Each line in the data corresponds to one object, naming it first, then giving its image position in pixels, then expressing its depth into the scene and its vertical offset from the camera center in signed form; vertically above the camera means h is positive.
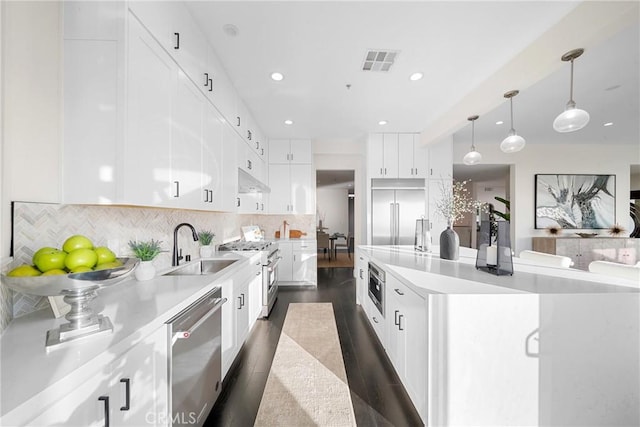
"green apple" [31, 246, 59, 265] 0.91 -0.15
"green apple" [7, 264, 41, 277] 0.86 -0.21
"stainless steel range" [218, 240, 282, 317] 3.02 -0.66
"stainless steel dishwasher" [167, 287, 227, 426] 1.13 -0.79
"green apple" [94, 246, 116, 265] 1.01 -0.17
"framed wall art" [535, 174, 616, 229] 5.20 +0.33
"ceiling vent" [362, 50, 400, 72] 2.23 +1.53
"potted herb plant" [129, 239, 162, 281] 1.56 -0.29
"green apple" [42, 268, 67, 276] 0.86 -0.21
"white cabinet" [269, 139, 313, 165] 4.76 +1.27
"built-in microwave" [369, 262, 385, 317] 2.24 -0.71
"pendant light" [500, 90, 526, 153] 2.52 +0.78
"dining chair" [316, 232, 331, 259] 6.76 -0.71
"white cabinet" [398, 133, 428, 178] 4.47 +1.10
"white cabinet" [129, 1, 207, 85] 1.37 +1.21
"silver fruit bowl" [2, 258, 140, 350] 0.82 -0.28
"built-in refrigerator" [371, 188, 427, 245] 4.43 +0.04
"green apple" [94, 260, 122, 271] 0.95 -0.21
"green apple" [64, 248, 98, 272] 0.92 -0.17
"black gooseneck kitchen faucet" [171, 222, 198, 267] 1.95 -0.32
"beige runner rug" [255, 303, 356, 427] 1.58 -1.32
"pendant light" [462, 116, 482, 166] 3.08 +0.76
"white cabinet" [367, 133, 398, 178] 4.46 +1.17
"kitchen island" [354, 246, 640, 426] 1.29 -0.77
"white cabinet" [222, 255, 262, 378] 1.81 -0.84
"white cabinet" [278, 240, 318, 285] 4.46 -0.86
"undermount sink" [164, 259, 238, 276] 2.30 -0.49
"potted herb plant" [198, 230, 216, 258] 2.47 -0.31
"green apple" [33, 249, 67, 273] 0.91 -0.18
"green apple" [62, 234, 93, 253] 0.98 -0.12
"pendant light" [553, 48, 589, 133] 1.84 +0.78
